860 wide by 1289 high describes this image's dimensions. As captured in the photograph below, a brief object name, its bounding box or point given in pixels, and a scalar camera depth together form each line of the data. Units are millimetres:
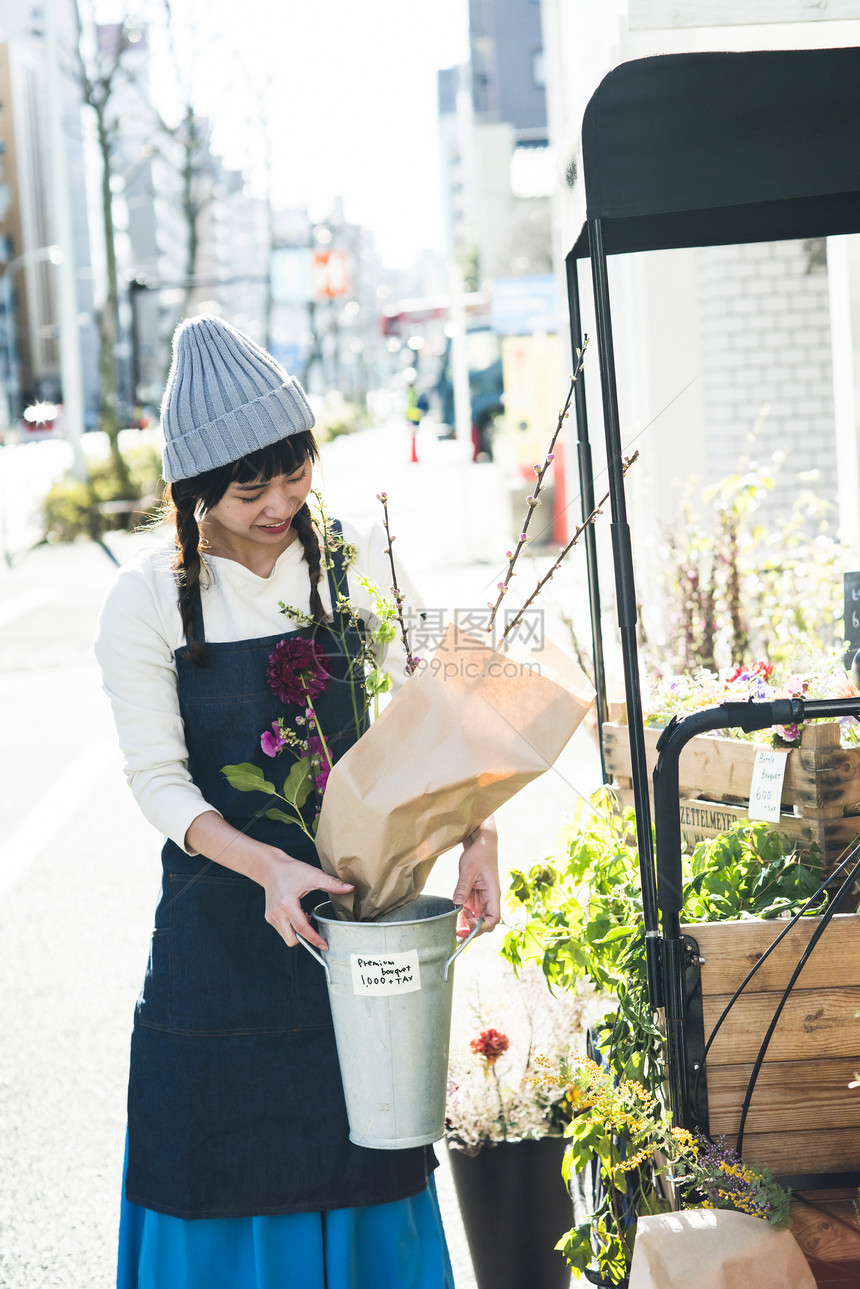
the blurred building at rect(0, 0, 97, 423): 86312
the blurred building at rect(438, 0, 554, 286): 41625
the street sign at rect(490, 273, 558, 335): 14336
